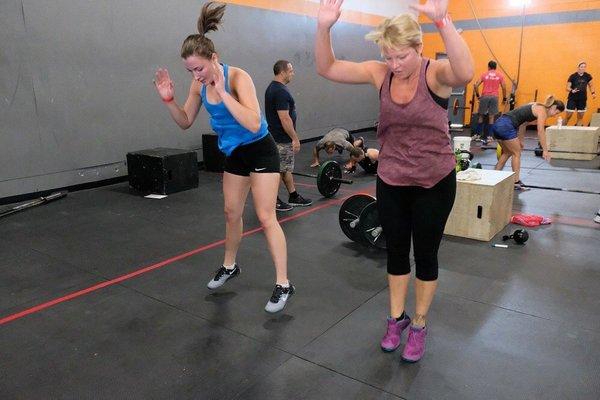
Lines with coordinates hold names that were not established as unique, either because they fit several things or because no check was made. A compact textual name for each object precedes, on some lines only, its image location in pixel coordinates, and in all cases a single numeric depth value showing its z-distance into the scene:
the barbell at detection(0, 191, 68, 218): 4.01
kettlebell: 3.09
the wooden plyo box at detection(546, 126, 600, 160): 6.63
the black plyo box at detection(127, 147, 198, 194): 4.65
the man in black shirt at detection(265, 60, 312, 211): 3.74
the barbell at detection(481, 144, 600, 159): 6.71
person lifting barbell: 5.41
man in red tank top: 8.38
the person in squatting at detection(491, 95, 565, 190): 4.51
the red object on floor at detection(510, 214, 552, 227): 3.57
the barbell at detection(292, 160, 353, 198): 4.30
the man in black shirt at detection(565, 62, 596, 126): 8.98
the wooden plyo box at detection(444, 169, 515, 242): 3.17
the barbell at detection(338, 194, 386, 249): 2.93
